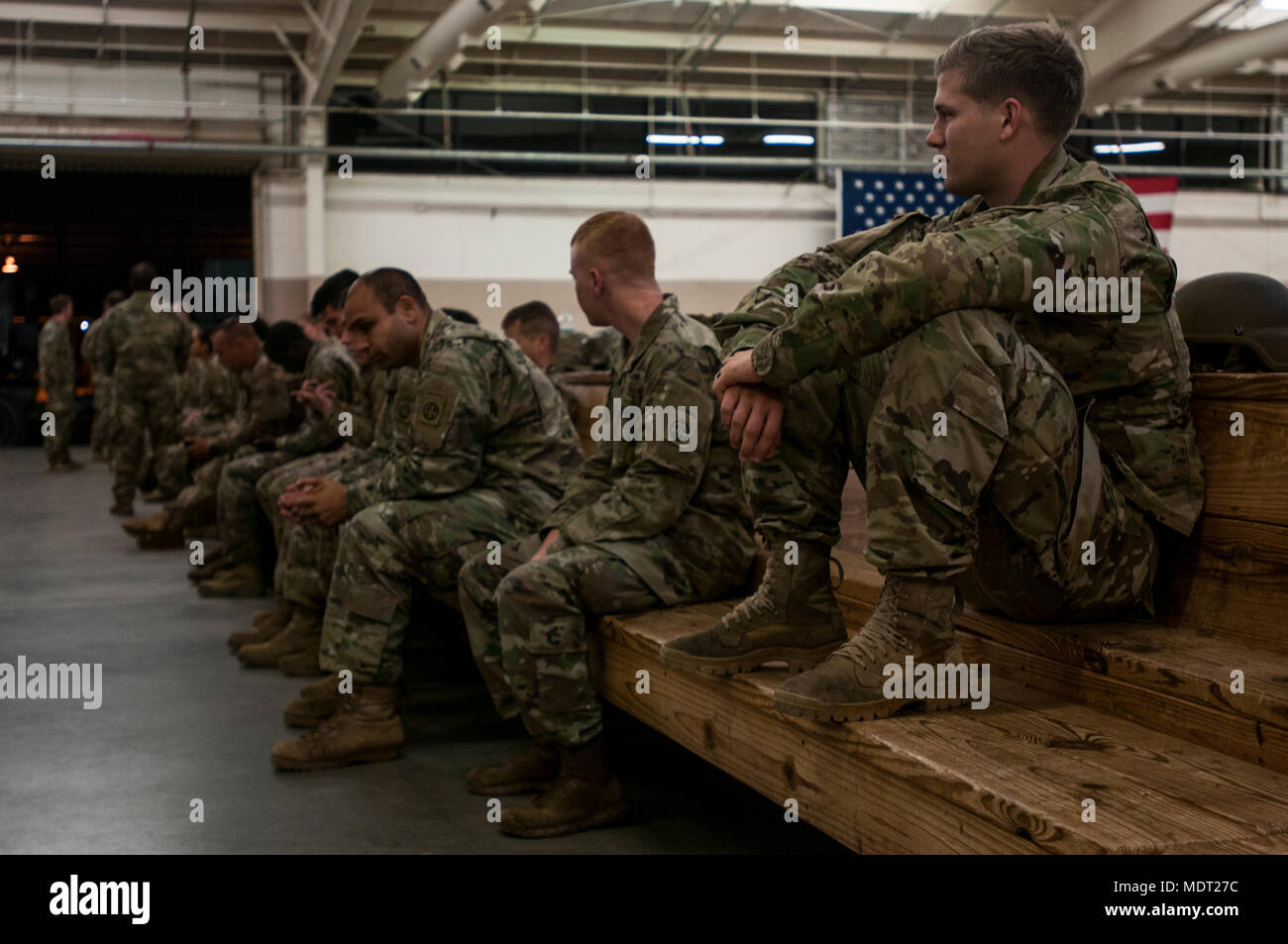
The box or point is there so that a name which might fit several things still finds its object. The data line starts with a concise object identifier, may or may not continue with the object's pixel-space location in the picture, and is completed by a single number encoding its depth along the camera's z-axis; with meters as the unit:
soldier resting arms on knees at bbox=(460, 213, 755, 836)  2.37
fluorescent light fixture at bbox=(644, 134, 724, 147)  13.43
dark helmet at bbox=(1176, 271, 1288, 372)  1.93
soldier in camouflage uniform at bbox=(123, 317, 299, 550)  5.56
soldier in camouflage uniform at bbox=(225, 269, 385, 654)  3.84
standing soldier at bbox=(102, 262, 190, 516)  8.12
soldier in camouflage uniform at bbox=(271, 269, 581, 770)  2.88
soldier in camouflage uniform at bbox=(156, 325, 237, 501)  6.98
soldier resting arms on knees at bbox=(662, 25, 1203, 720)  1.55
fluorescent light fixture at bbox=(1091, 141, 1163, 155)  13.72
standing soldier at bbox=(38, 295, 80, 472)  10.98
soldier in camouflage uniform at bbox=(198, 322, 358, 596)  4.82
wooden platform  1.29
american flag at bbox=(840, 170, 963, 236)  13.15
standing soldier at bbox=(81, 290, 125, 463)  8.81
